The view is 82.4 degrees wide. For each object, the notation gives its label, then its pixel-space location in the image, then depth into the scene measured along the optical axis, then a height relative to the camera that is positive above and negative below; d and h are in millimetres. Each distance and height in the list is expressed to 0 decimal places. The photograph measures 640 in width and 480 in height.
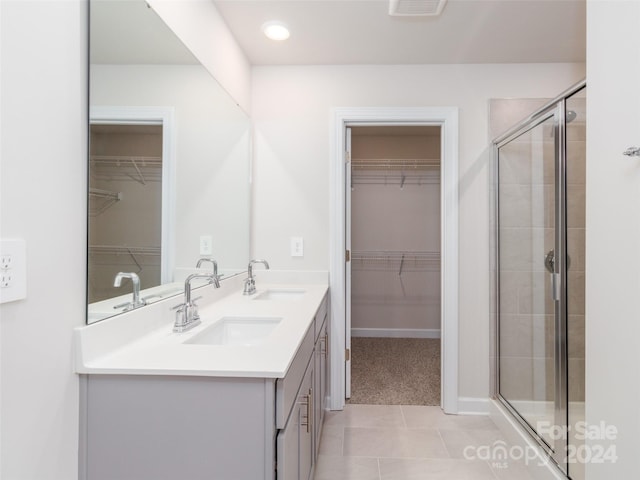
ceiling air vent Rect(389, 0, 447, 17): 1811 +1205
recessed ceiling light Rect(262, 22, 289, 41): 2064 +1230
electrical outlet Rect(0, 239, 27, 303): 769 -63
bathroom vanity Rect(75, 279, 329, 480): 956 -457
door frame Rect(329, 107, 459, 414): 2480 +86
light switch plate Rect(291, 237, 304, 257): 2549 -27
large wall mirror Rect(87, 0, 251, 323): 1082 +309
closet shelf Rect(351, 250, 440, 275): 4234 -196
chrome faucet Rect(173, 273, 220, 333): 1367 -278
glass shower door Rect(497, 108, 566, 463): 1870 -205
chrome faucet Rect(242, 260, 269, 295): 2179 -264
